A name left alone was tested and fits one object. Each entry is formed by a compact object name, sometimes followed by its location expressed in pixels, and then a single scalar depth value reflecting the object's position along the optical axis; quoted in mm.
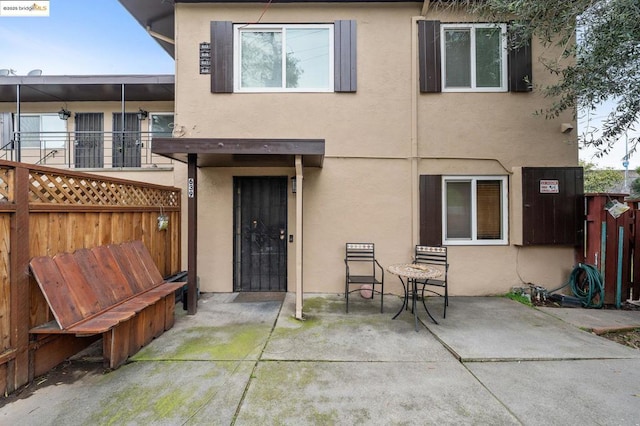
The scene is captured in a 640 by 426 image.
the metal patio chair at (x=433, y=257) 4855
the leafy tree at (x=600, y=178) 20144
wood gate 4678
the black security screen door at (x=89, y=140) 8352
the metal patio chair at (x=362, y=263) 5129
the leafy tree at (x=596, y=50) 3777
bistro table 3772
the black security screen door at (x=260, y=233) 5402
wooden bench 2650
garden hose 4648
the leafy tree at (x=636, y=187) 15982
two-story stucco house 5293
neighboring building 8031
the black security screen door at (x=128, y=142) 8188
